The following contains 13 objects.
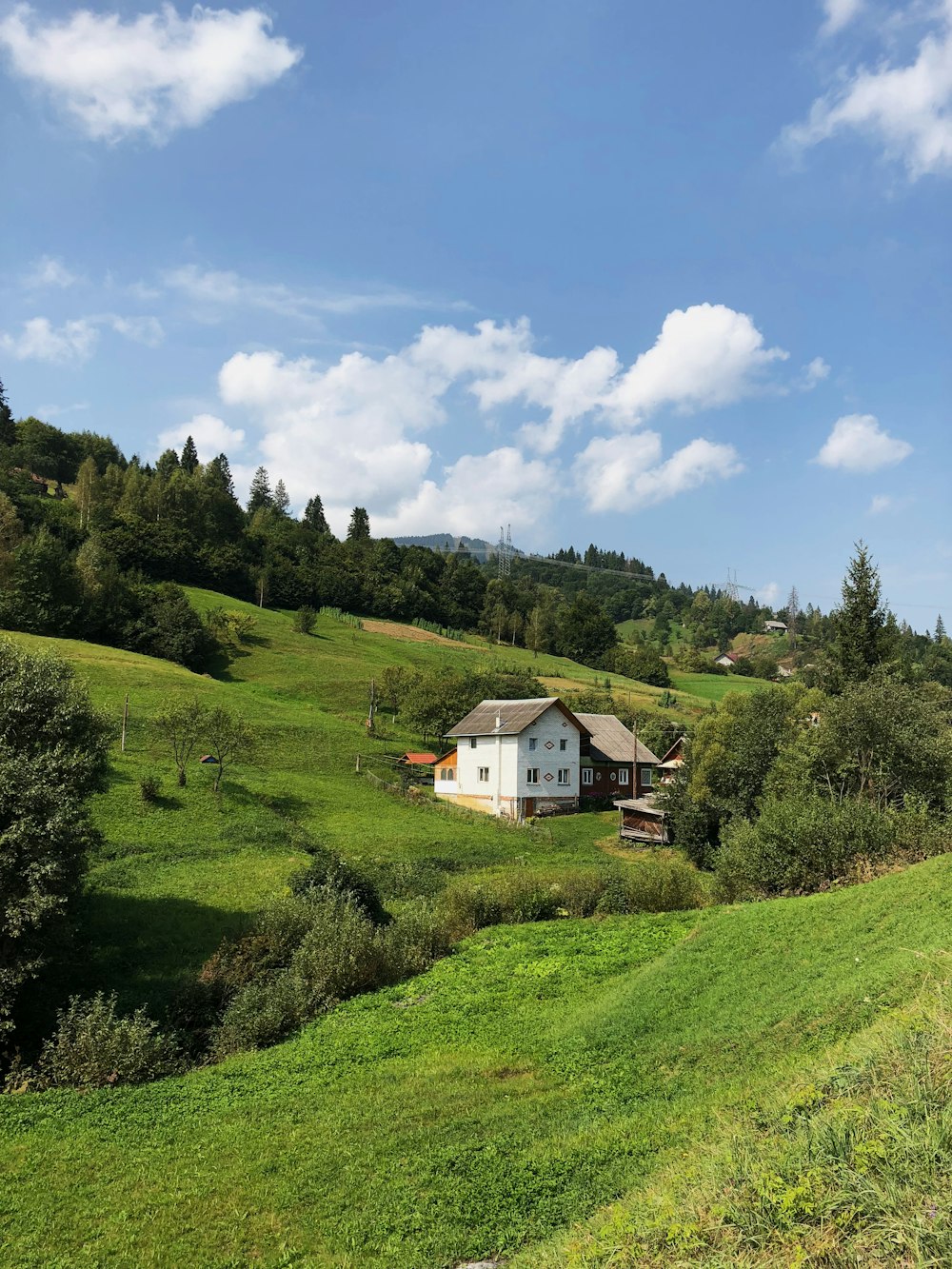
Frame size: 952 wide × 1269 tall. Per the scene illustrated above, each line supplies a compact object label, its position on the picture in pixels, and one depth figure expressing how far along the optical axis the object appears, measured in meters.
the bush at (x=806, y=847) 24.08
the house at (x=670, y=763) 50.81
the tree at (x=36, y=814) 16.47
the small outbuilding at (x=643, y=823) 47.28
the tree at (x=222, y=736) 43.38
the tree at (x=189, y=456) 164.38
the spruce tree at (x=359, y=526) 161.00
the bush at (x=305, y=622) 101.25
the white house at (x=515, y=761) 54.53
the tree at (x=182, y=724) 43.16
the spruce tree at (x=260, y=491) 192.50
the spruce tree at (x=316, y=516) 168.25
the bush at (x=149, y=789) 38.22
